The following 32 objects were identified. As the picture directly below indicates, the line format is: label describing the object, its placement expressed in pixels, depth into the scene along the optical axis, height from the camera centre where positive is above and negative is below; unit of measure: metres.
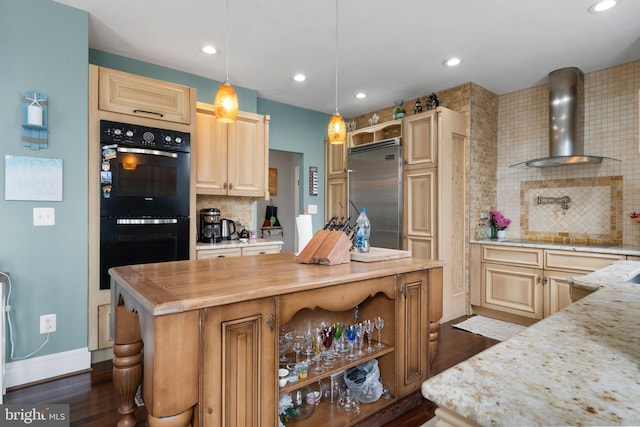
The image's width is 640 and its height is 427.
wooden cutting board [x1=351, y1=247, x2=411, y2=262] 2.02 -0.26
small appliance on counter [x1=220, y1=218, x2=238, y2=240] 3.67 -0.16
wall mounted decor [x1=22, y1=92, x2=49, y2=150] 2.25 +0.64
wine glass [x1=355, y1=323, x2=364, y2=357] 1.89 -0.69
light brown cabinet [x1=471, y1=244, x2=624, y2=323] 3.19 -0.66
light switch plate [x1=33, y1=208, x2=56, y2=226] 2.33 -0.01
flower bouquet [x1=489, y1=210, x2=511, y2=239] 4.05 -0.10
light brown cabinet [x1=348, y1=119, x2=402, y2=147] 4.21 +1.11
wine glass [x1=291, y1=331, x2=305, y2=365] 1.80 -0.69
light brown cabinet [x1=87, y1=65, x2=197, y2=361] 2.56 +0.81
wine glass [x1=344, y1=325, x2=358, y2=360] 1.87 -0.67
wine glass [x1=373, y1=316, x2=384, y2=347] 1.91 -0.63
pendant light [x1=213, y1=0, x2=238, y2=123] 2.06 +0.69
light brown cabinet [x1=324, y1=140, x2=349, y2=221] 4.79 +0.49
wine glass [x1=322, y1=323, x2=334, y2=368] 1.80 -0.68
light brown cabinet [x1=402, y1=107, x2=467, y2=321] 3.62 +0.24
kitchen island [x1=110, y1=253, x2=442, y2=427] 1.13 -0.48
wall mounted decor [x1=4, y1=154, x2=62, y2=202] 2.24 +0.25
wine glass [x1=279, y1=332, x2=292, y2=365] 1.76 -0.69
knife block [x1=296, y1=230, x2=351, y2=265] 1.91 -0.20
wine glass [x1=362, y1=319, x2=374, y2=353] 1.89 -0.64
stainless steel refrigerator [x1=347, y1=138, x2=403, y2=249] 4.02 +0.35
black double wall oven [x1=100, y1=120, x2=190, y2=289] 2.62 +0.16
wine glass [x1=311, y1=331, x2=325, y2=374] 1.73 -0.69
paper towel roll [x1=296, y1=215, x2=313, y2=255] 2.26 -0.12
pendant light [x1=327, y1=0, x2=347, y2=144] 2.51 +0.65
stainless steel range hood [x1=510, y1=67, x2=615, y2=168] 3.45 +1.03
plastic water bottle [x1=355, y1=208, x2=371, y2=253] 2.18 -0.13
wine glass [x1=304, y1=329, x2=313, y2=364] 1.75 -0.68
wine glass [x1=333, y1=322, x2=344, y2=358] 1.86 -0.70
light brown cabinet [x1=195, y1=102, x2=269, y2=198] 3.41 +0.65
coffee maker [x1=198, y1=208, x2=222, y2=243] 3.50 -0.12
